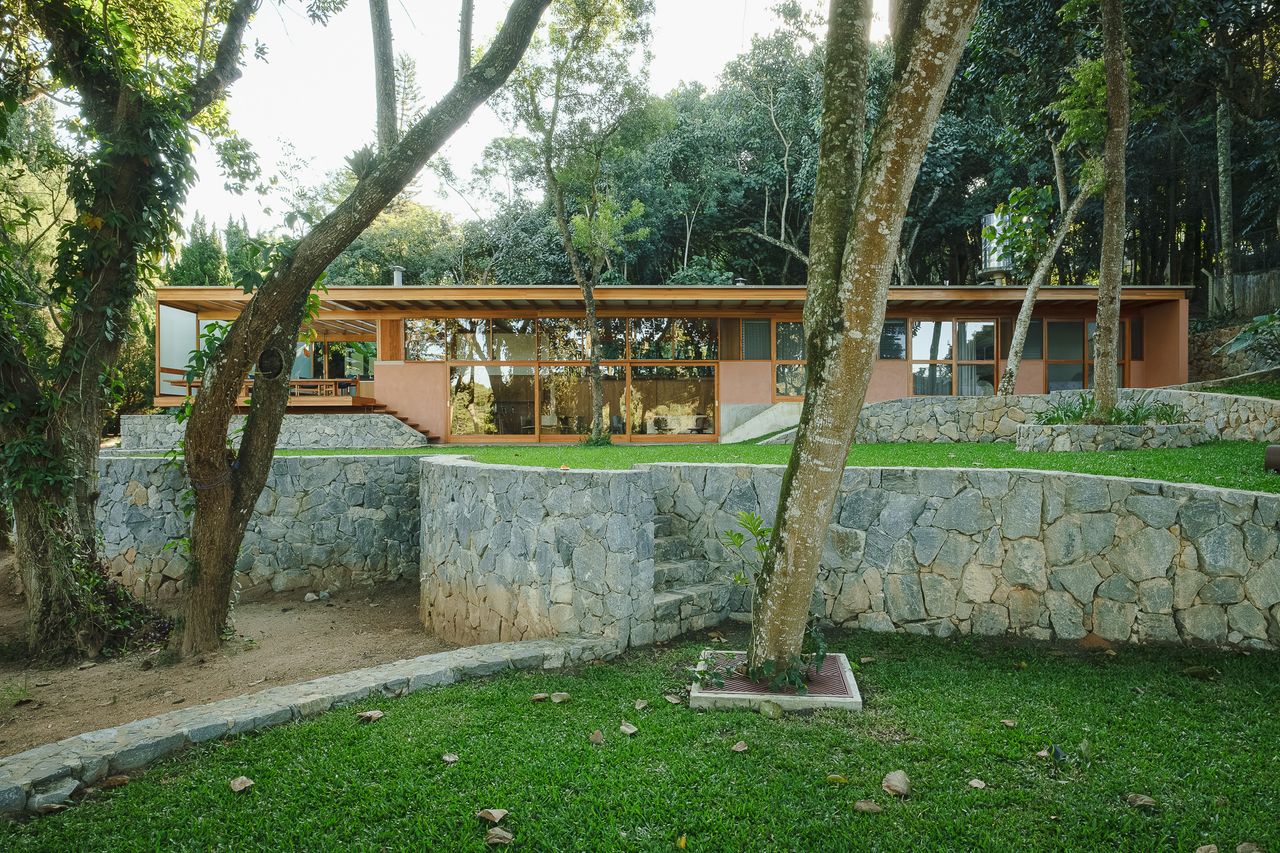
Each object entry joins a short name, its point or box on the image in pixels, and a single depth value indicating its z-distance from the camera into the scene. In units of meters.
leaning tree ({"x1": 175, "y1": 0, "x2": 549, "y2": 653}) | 4.95
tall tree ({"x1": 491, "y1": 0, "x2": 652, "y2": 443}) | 13.53
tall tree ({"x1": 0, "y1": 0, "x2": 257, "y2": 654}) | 5.55
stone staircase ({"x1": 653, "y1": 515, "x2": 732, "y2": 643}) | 4.97
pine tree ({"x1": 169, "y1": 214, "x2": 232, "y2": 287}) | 21.39
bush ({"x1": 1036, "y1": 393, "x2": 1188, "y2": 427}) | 8.33
